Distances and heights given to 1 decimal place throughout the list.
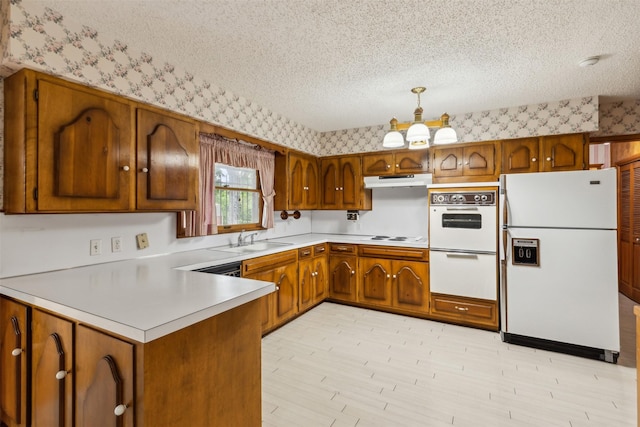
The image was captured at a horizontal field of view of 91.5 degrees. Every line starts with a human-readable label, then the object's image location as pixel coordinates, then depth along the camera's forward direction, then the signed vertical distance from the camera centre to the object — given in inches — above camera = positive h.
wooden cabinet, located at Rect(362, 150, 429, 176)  152.1 +26.4
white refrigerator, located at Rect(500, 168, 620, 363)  104.4 -17.3
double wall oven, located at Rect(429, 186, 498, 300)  126.7 -11.4
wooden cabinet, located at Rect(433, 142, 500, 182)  137.9 +23.4
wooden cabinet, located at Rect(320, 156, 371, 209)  169.6 +16.8
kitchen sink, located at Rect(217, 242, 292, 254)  119.9 -13.5
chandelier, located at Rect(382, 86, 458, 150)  99.7 +26.5
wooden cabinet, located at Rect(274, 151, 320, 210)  153.8 +17.2
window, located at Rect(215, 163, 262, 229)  131.0 +8.3
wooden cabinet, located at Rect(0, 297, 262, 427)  43.3 -25.6
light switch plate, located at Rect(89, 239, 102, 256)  85.4 -8.5
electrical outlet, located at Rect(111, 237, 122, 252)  90.0 -8.2
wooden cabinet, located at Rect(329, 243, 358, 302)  156.4 -29.2
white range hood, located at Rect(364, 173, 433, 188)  150.3 +16.9
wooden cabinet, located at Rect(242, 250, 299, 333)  113.9 -27.2
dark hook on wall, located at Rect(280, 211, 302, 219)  164.7 +0.5
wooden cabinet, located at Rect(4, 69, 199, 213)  65.9 +15.7
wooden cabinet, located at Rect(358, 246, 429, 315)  140.9 -30.3
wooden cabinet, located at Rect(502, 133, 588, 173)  124.6 +24.9
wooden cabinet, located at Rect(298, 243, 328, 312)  141.7 -29.3
